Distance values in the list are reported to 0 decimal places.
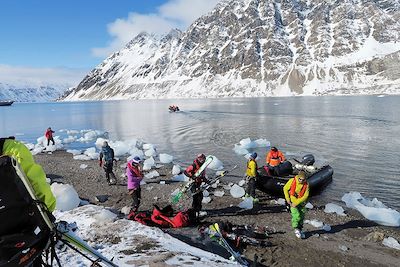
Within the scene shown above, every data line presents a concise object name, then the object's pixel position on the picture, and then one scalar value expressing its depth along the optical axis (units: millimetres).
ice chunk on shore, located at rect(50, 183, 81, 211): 12312
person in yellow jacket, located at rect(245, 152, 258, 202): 15078
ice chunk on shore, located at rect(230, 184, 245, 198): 15766
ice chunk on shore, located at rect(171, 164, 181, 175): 20594
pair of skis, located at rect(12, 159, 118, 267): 3563
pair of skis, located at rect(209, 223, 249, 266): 9109
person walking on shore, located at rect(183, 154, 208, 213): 13047
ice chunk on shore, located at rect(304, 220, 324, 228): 12305
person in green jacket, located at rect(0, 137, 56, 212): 3666
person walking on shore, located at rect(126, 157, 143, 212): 12748
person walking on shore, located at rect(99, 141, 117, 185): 17922
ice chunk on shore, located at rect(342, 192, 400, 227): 12859
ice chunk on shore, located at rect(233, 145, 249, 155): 27831
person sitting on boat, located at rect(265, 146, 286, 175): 17500
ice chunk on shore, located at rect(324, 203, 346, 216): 13885
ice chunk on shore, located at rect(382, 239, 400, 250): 10859
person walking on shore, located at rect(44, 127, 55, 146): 31395
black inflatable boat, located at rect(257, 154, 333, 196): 15805
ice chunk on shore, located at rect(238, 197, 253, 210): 14266
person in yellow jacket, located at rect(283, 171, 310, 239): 11000
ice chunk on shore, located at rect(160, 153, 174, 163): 24734
